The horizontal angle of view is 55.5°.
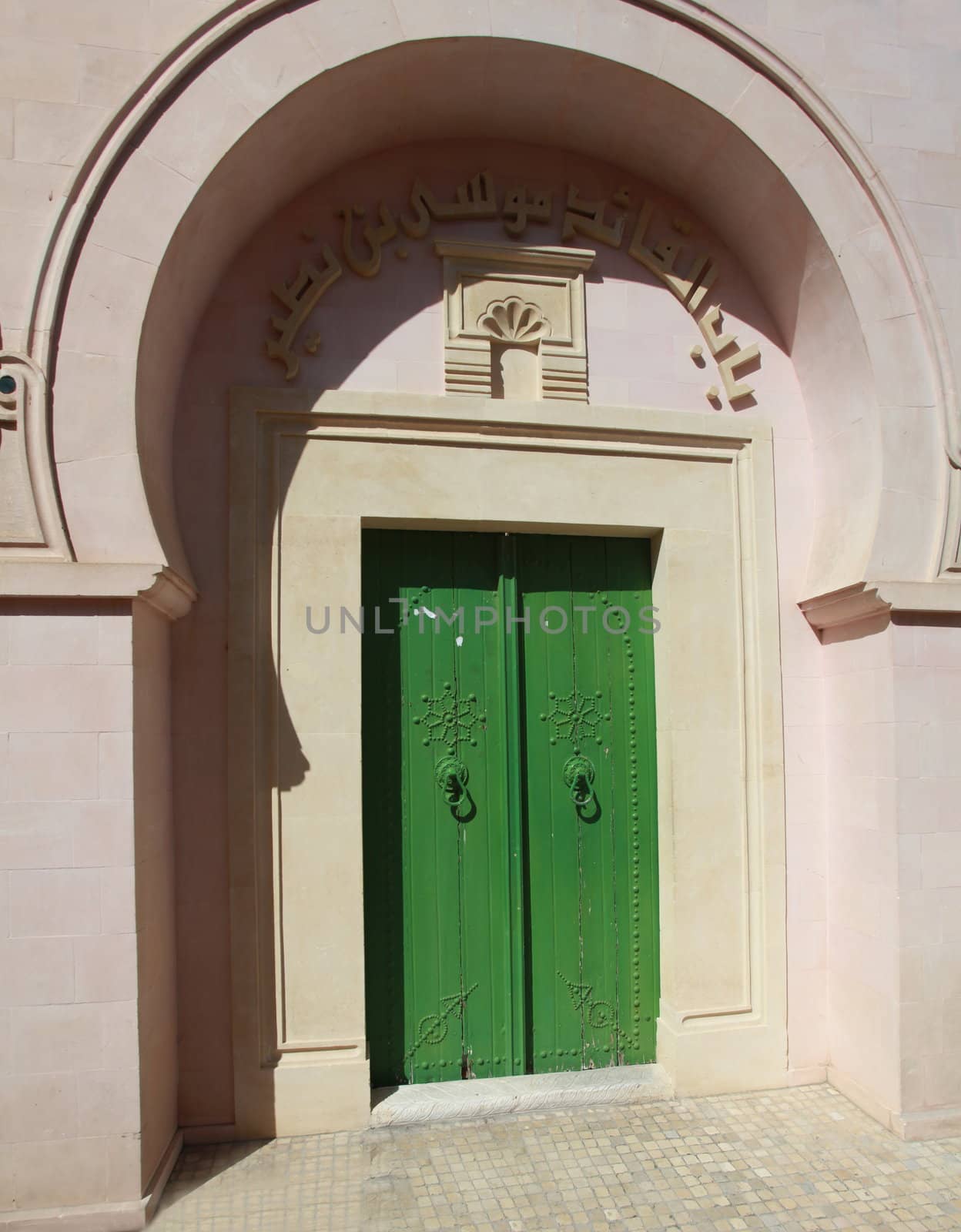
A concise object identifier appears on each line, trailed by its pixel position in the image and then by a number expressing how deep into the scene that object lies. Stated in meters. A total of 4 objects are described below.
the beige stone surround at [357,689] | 4.67
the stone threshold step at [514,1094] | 4.75
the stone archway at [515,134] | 4.11
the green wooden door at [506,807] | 5.04
